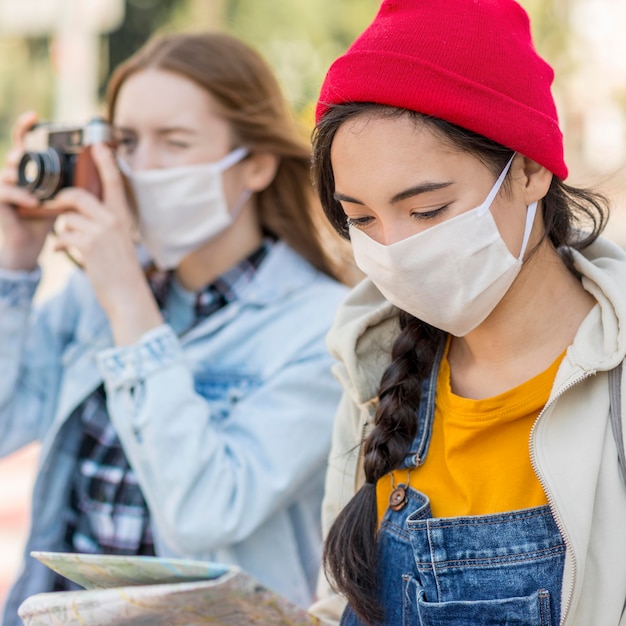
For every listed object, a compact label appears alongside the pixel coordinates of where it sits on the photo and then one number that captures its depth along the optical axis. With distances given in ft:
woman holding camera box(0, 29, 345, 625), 5.81
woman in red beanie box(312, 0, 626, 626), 4.47
